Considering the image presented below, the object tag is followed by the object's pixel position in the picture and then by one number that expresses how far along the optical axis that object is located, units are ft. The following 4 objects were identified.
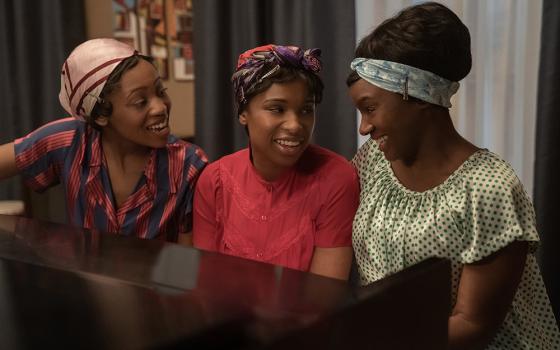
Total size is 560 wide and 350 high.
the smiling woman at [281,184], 4.34
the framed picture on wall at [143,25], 10.64
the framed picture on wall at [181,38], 10.57
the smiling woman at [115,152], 4.99
